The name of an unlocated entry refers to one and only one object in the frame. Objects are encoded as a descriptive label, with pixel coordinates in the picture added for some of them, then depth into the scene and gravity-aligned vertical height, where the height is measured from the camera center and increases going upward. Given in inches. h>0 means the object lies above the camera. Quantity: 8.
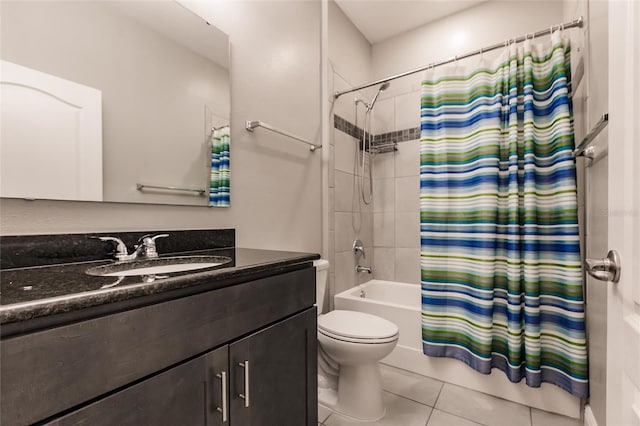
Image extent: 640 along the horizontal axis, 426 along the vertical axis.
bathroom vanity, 18.0 -10.8
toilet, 57.0 -28.2
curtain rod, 59.5 +38.1
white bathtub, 62.0 -38.5
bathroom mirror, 32.6 +15.3
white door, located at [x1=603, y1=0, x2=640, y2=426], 19.1 +0.0
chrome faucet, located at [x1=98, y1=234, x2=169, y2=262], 38.2 -4.8
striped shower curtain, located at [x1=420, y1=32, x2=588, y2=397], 59.2 -1.9
